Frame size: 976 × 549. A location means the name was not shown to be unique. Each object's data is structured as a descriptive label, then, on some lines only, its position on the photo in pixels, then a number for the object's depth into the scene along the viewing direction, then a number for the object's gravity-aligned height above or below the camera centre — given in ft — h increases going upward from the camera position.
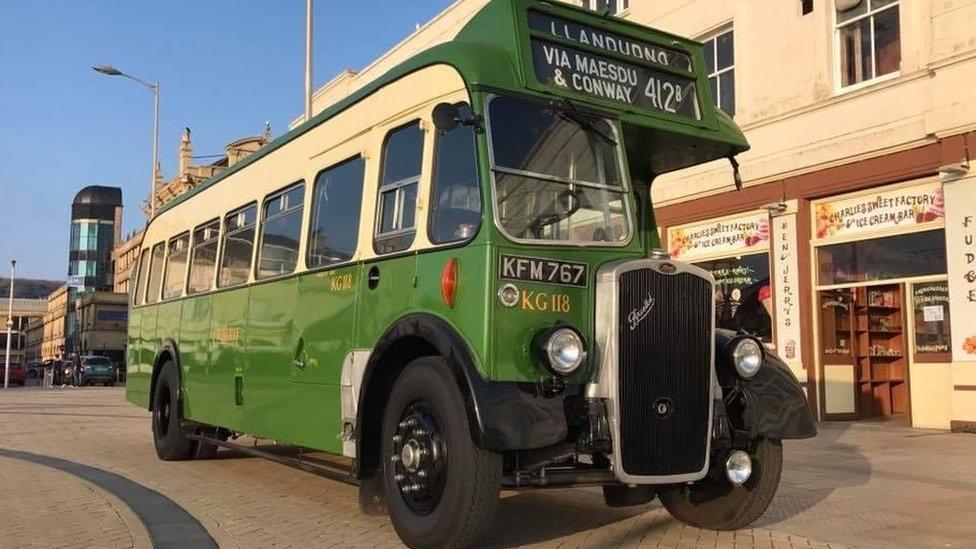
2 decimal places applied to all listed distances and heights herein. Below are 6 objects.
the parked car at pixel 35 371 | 258.20 -5.54
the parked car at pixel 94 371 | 149.28 -3.04
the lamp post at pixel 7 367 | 161.81 -2.65
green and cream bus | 16.25 +1.15
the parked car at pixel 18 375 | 183.17 -4.61
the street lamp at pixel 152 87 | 103.22 +33.75
